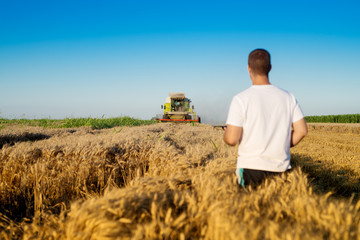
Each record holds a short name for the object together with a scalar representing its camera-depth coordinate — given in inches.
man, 83.0
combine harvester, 880.3
